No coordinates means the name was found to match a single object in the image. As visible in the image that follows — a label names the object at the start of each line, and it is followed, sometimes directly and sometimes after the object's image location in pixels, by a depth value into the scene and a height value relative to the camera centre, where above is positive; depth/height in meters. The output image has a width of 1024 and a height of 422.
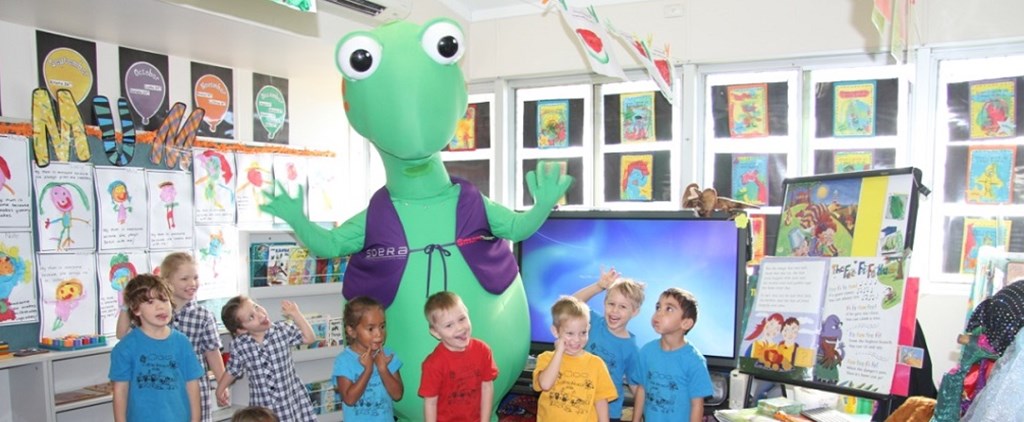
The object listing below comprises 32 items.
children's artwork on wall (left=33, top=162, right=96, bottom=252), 2.89 -0.12
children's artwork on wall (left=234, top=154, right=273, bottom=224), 3.73 -0.04
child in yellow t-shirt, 2.35 -0.63
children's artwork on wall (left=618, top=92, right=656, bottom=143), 4.14 +0.33
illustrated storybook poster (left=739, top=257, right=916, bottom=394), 2.38 -0.49
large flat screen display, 3.01 -0.36
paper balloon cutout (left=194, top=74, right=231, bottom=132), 3.56 +0.38
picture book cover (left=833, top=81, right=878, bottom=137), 3.70 +0.34
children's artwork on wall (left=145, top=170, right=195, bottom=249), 3.29 -0.15
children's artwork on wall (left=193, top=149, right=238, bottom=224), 3.51 -0.05
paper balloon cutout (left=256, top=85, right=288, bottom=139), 3.86 +0.35
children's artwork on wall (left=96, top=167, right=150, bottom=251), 3.09 -0.13
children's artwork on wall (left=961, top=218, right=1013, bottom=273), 3.46 -0.28
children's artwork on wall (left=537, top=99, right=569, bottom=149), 4.38 +0.31
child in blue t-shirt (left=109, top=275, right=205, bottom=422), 2.48 -0.62
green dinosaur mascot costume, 2.26 -0.13
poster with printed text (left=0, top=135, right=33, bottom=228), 2.79 -0.03
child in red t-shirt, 2.24 -0.59
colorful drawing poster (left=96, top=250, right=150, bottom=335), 3.09 -0.43
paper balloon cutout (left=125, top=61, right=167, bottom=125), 3.25 +0.38
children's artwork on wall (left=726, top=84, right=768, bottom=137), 3.90 +0.35
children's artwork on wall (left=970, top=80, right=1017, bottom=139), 3.44 +0.31
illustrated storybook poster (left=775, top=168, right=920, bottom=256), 2.48 -0.13
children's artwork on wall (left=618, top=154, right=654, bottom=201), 4.14 +0.00
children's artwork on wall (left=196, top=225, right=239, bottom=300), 3.52 -0.41
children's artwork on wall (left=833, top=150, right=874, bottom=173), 3.69 +0.08
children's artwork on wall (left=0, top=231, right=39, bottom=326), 2.79 -0.39
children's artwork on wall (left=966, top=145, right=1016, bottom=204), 3.44 +0.01
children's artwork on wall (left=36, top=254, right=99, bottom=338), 2.90 -0.47
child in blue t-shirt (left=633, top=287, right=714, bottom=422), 2.44 -0.64
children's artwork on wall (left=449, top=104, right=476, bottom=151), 4.61 +0.27
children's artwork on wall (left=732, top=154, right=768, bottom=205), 3.88 -0.01
